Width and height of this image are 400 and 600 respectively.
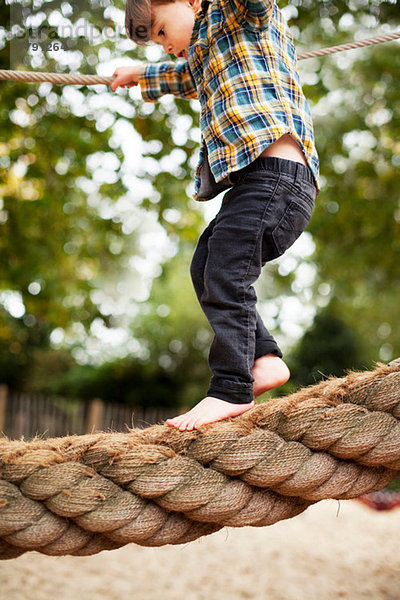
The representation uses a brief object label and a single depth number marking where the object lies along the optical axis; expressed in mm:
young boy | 1513
